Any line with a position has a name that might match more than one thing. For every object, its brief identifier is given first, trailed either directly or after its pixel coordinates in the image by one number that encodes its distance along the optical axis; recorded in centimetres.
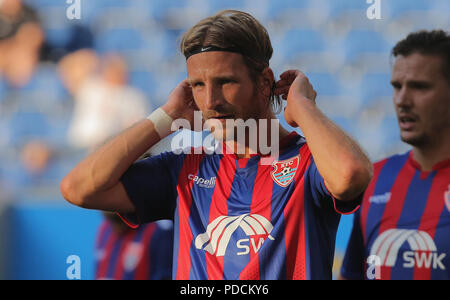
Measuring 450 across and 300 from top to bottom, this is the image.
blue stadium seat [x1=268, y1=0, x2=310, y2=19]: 1245
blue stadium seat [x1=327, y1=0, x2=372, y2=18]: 1218
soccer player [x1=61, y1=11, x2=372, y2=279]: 351
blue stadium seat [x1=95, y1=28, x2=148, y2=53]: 1237
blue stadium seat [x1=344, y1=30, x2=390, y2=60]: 1202
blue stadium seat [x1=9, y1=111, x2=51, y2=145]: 1167
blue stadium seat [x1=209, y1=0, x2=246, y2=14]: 1213
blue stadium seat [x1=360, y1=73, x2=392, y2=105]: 1151
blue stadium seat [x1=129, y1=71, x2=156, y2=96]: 1176
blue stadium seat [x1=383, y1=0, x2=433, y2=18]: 1203
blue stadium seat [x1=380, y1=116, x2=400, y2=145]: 1093
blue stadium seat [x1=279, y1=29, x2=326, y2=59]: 1216
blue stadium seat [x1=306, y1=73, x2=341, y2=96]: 1166
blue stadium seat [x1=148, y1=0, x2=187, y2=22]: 1267
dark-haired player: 509
